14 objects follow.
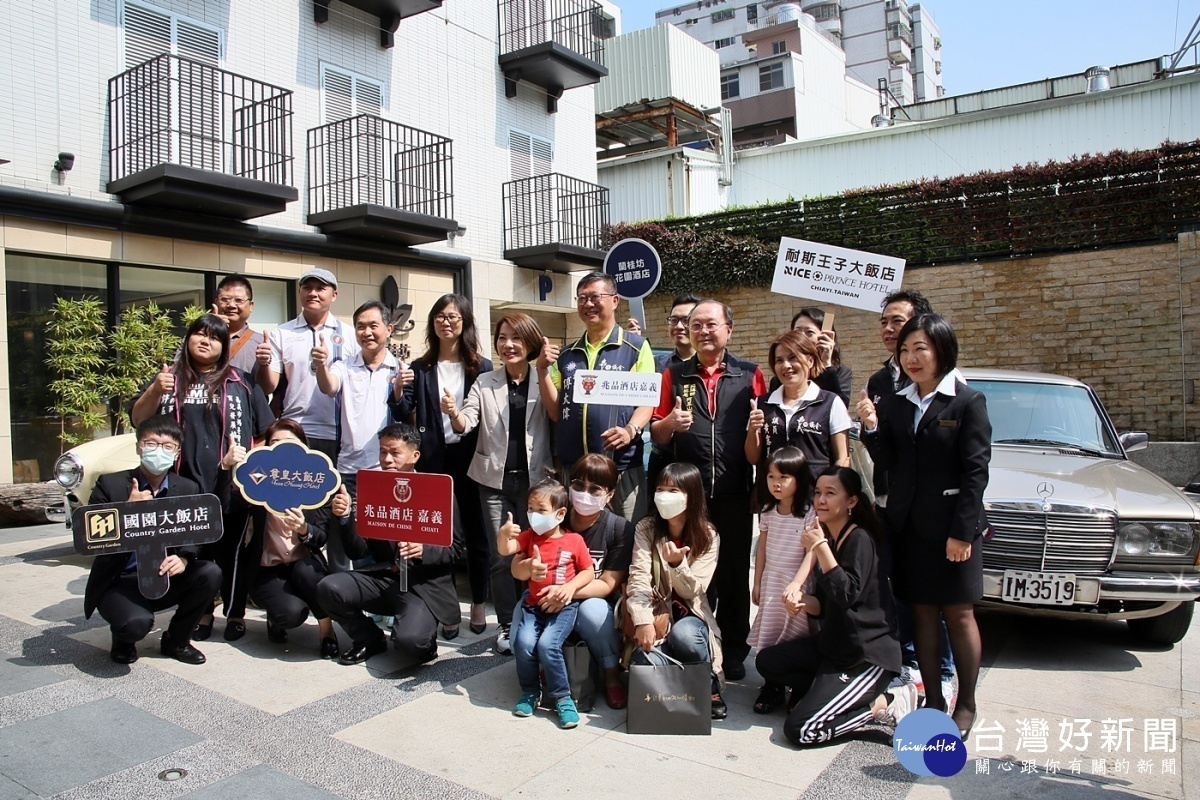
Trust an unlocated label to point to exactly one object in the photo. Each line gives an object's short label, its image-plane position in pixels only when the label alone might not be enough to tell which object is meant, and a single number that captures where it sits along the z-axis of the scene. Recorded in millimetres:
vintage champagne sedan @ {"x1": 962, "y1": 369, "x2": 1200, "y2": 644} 4383
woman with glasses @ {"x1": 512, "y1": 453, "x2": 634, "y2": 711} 3949
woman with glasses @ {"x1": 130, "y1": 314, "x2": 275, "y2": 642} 4723
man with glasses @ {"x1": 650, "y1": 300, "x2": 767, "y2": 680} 4359
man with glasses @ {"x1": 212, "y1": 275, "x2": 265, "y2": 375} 5156
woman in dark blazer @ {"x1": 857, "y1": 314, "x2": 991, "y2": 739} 3539
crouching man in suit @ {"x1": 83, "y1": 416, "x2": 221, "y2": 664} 4320
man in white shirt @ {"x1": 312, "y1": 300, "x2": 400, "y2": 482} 4996
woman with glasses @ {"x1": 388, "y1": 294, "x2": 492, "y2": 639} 5031
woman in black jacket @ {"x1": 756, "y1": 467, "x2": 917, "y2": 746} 3547
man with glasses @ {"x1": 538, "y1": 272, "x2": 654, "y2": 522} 4664
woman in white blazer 4871
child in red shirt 3818
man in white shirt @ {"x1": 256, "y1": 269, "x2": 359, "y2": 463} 5203
